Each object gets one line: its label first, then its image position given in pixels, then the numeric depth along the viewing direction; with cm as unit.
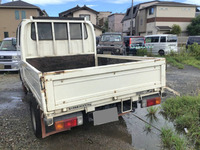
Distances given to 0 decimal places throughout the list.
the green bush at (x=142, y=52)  1320
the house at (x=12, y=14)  2610
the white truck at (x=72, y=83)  230
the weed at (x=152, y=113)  409
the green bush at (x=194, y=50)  1260
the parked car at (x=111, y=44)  1120
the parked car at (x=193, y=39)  1623
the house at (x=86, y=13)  3133
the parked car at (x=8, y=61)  834
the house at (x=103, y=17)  5608
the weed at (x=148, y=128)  350
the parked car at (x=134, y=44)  1469
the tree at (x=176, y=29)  2787
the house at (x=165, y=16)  2866
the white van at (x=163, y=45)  1466
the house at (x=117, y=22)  4947
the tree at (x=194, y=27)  2826
